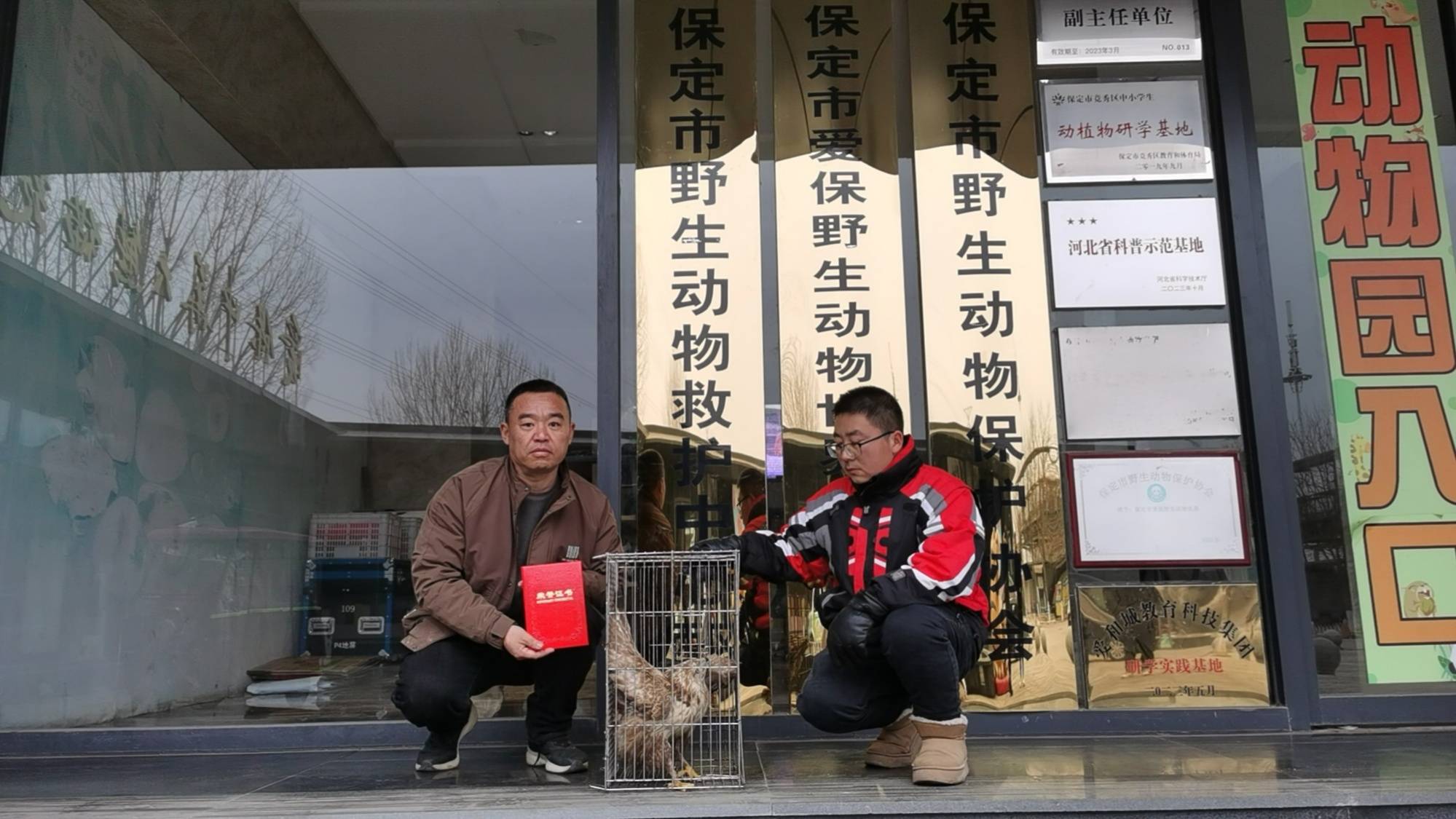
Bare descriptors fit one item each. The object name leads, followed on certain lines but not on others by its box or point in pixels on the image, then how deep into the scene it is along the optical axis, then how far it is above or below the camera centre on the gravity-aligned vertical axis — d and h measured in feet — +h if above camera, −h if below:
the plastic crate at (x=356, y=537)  15.74 +0.76
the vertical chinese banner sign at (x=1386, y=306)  10.85 +2.69
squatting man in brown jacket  8.50 +0.12
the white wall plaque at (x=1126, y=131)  11.70 +4.79
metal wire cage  7.77 -0.65
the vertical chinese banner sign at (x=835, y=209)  11.32 +3.97
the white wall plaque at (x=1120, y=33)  11.93 +5.96
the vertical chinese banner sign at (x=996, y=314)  10.88 +2.73
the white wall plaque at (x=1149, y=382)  11.19 +1.95
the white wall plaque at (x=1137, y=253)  11.43 +3.37
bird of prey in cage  7.75 -0.92
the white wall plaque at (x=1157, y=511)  10.92 +0.59
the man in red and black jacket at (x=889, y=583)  7.93 -0.07
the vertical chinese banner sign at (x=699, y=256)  11.14 +3.46
